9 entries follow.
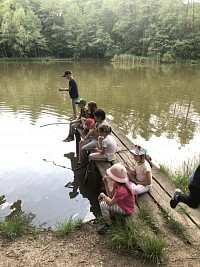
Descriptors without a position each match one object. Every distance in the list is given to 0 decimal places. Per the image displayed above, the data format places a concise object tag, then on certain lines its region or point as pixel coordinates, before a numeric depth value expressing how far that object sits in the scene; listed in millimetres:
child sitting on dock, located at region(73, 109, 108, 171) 4490
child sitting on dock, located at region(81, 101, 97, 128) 5178
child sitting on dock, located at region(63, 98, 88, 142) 5743
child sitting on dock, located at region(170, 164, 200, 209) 2496
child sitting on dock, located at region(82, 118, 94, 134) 5112
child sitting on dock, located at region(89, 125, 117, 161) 4019
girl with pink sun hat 2748
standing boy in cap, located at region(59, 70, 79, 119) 6812
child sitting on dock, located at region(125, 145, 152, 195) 3206
